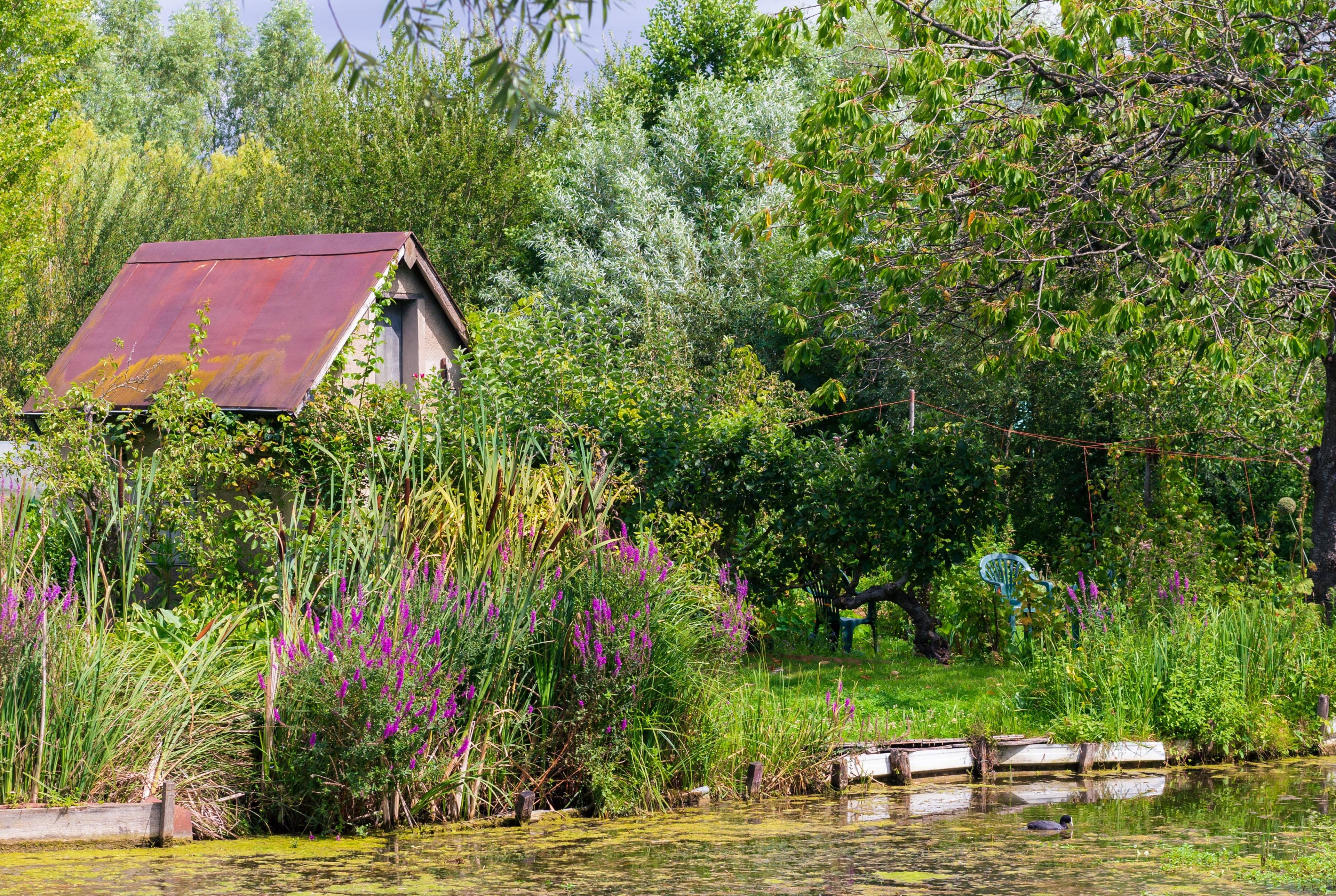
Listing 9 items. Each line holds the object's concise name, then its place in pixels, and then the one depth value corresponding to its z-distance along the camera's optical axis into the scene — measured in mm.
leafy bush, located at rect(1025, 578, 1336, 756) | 19953
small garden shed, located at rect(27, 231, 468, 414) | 28344
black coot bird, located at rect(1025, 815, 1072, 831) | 15609
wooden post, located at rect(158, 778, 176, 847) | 14266
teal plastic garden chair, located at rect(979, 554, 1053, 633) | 28062
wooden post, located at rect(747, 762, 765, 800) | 17234
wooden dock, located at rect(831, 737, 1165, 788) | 18266
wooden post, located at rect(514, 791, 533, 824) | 15734
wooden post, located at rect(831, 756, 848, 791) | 17891
